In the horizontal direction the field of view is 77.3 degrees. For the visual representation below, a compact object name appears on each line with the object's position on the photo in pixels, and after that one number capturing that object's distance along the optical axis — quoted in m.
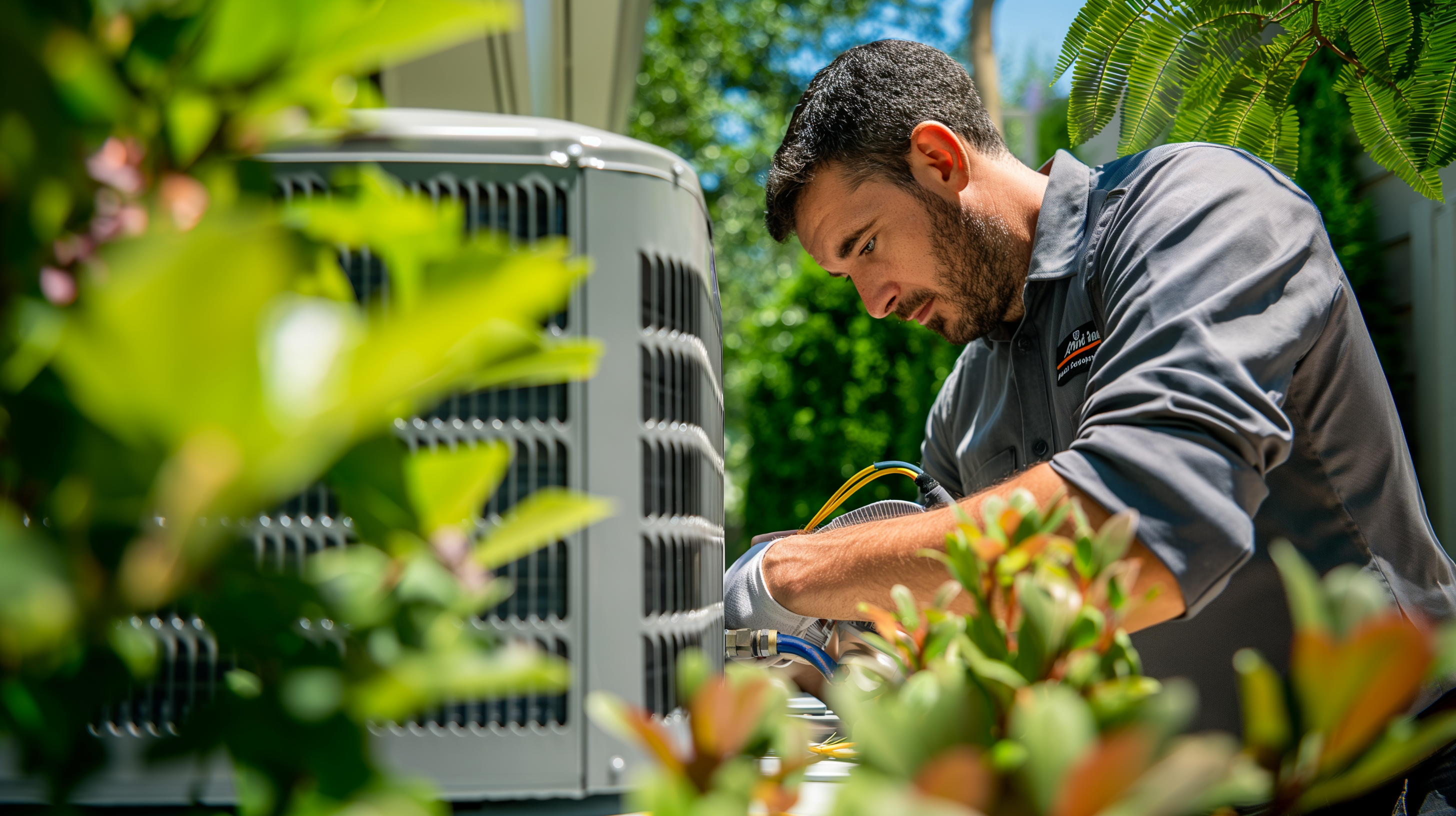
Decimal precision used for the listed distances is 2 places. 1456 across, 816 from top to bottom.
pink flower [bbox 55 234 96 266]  0.22
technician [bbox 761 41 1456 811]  0.79
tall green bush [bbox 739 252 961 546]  6.24
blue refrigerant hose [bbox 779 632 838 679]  1.07
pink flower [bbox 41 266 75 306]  0.21
